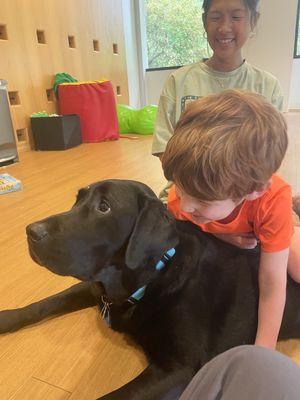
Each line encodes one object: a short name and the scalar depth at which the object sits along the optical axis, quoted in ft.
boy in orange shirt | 2.33
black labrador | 2.76
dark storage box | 12.16
